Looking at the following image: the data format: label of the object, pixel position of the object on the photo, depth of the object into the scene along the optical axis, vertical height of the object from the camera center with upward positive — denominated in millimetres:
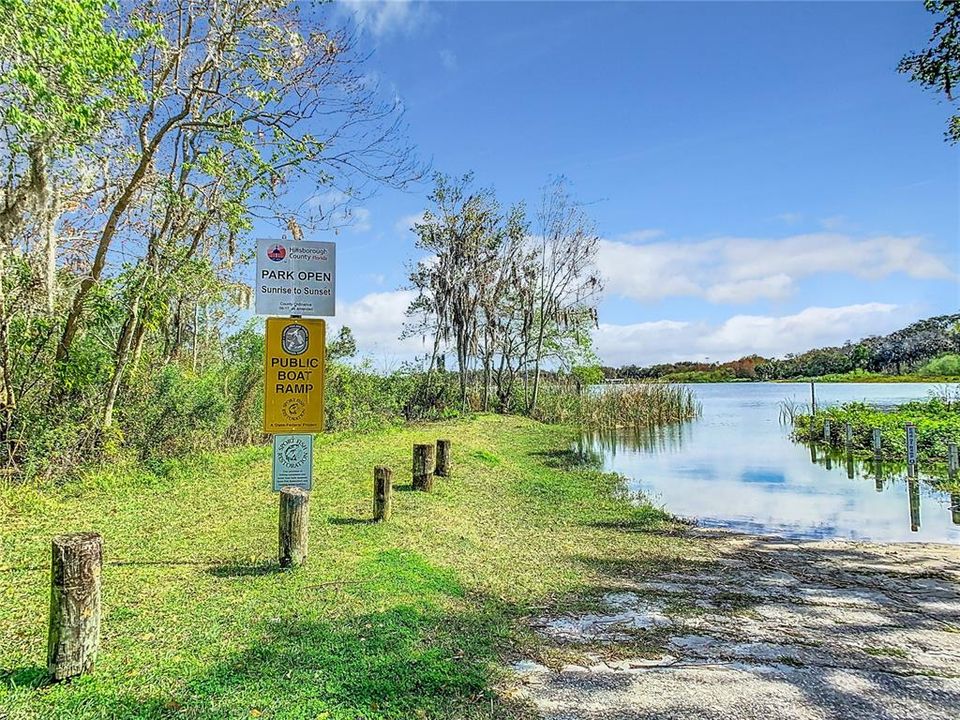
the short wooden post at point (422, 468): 8789 -1113
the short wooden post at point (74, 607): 3162 -1079
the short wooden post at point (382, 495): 6961 -1163
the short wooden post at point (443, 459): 10125 -1139
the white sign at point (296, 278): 5496 +905
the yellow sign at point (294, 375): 5598 +86
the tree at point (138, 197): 7012 +2371
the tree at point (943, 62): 7148 +3648
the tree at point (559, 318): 24188 +2576
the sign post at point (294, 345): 5527 +346
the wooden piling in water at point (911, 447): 12047 -1146
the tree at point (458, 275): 22375 +3782
